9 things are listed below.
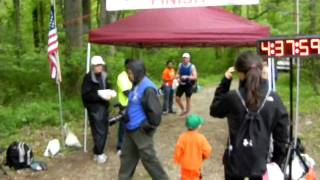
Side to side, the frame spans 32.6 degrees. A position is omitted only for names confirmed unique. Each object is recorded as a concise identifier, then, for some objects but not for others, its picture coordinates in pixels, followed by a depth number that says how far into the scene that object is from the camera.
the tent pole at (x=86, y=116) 10.32
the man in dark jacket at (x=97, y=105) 9.51
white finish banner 9.23
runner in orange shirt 13.85
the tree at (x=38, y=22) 28.52
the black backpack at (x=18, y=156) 9.26
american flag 10.36
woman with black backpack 4.51
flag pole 10.40
